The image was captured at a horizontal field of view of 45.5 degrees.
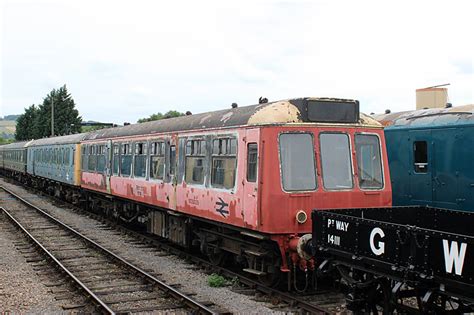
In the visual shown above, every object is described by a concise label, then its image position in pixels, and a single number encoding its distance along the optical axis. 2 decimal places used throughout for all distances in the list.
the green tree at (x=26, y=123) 90.09
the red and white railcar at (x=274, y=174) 8.74
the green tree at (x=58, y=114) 77.56
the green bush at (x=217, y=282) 9.76
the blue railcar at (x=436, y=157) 10.35
